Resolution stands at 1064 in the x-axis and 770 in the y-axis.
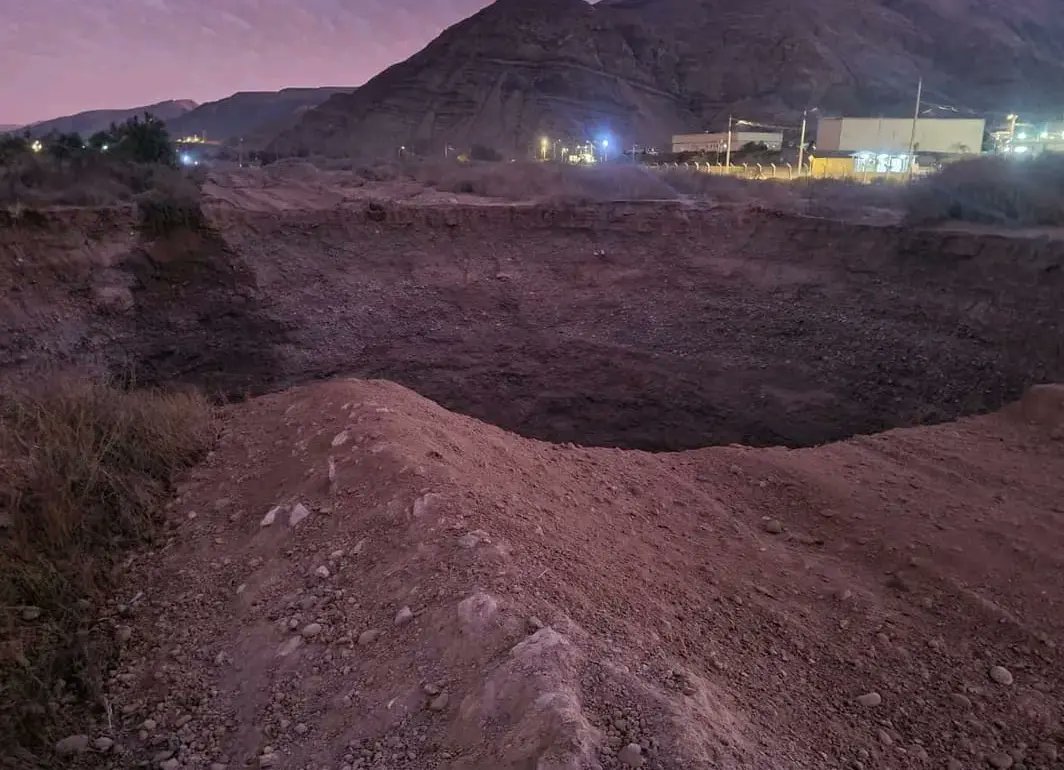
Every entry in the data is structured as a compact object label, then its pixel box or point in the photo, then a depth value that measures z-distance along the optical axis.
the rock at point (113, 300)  16.70
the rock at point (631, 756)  2.68
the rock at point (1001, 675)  4.04
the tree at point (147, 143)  27.19
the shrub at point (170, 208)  18.89
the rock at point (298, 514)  4.59
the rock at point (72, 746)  3.32
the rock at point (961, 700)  3.80
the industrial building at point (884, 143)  43.78
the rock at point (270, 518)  4.69
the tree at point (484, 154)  51.84
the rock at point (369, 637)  3.55
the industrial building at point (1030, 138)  45.38
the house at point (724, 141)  58.19
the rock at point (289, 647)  3.65
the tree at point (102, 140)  30.52
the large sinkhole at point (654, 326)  14.15
